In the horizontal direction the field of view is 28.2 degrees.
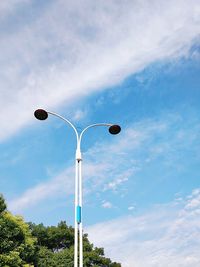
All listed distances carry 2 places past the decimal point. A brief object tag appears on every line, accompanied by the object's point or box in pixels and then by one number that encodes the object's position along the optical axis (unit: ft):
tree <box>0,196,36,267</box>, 82.33
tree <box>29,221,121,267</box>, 123.34
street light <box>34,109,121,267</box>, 35.99
